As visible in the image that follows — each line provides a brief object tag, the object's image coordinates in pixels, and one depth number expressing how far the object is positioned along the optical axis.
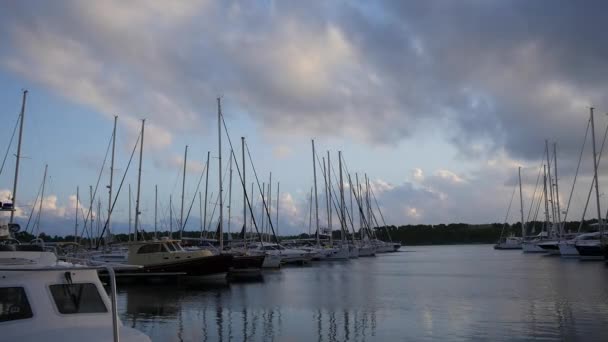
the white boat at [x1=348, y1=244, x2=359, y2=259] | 89.19
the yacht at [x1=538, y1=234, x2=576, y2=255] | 83.64
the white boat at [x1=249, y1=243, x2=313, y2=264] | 67.12
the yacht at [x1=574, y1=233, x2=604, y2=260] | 65.94
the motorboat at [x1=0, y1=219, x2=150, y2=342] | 9.20
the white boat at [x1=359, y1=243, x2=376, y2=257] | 99.00
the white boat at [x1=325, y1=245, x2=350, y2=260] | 85.00
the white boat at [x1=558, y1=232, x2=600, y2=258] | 71.44
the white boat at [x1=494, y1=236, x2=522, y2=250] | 125.56
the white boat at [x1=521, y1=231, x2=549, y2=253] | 96.17
